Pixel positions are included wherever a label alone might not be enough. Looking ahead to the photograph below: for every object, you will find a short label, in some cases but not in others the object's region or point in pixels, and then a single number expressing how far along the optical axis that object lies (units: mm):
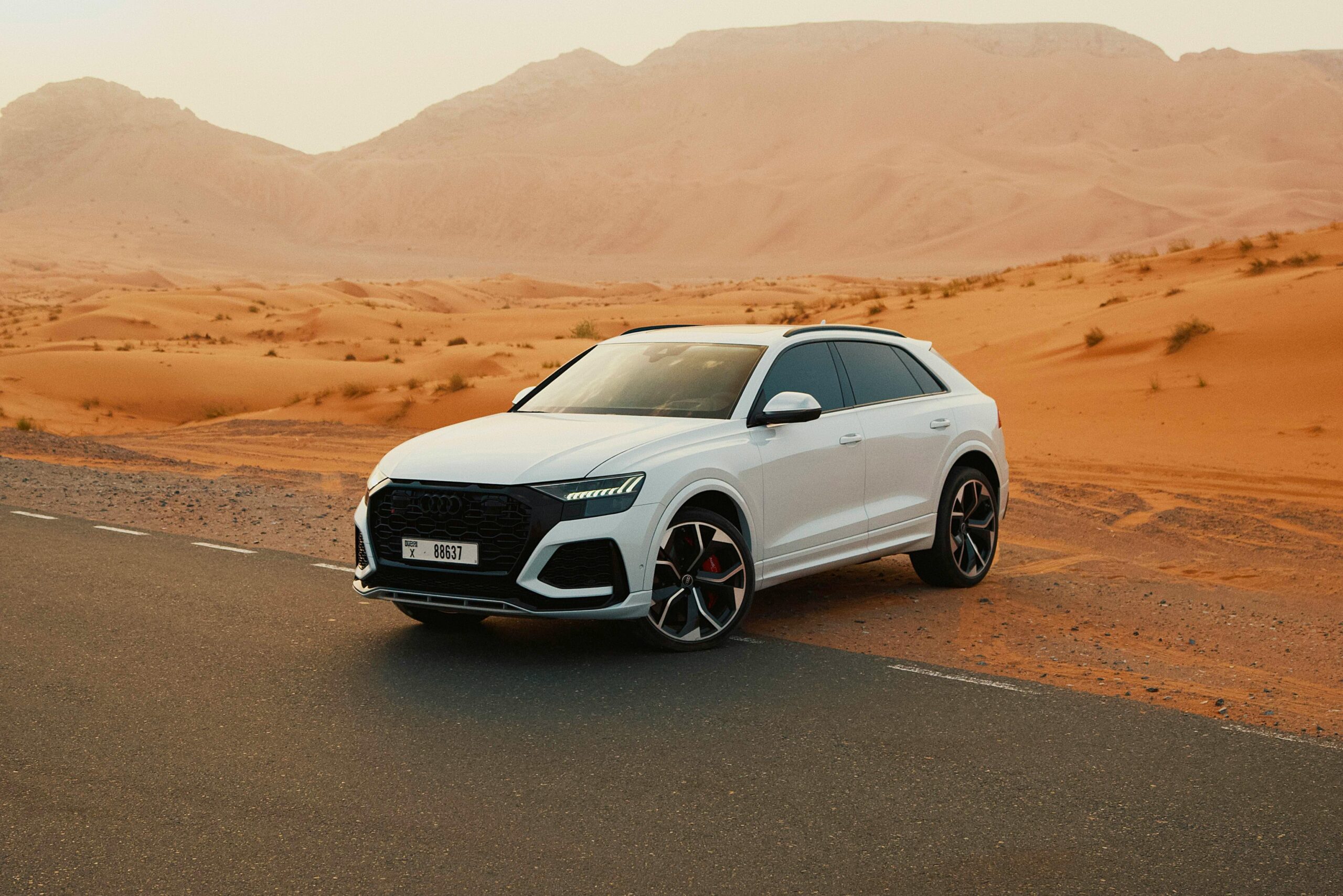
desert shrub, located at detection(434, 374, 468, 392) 26297
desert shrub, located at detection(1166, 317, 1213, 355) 23203
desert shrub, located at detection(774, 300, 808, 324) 43031
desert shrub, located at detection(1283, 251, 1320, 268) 30403
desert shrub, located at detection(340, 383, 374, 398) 27656
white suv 6617
